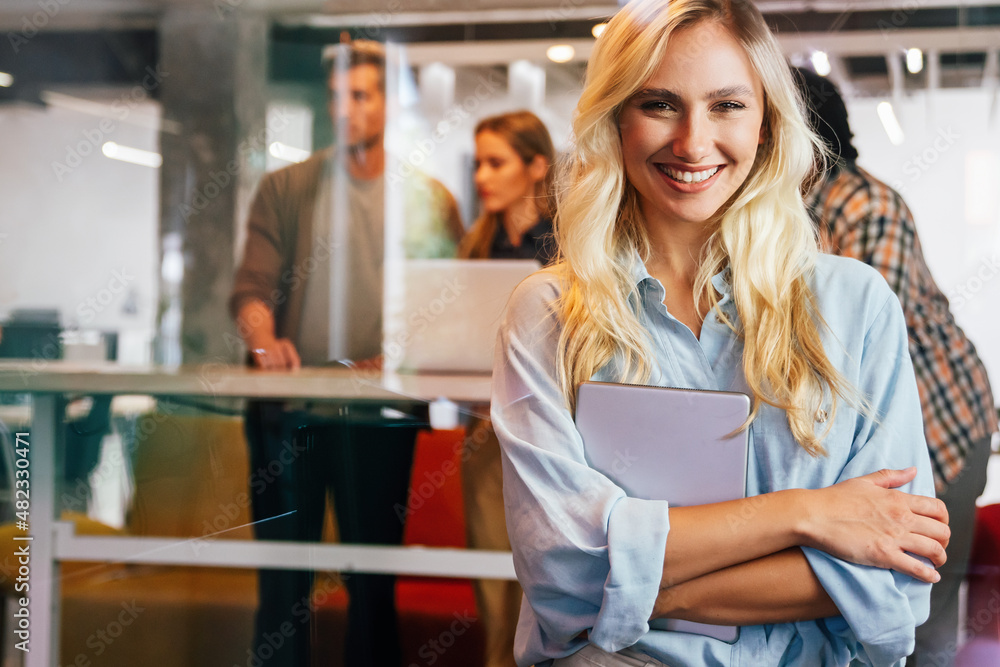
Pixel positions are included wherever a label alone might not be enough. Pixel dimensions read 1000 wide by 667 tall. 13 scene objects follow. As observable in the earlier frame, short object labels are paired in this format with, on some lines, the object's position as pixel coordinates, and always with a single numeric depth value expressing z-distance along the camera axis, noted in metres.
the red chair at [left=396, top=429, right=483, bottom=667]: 2.12
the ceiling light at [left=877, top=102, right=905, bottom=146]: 4.47
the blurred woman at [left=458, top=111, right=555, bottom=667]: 3.46
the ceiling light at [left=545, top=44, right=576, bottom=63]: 5.06
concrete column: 5.38
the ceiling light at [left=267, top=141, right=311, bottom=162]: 5.66
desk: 1.89
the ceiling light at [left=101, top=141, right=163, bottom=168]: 5.63
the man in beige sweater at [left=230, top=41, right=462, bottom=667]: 2.01
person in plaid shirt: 2.12
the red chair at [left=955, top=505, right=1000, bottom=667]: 2.43
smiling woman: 0.89
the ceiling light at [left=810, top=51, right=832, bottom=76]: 4.48
